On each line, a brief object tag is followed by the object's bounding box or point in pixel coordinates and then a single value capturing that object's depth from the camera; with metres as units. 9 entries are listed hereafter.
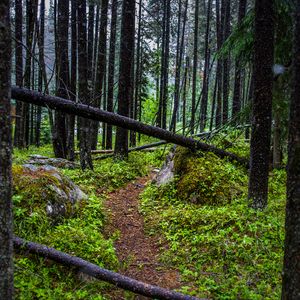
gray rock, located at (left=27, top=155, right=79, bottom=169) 10.57
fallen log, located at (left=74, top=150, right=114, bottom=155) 15.31
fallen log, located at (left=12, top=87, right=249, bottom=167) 6.51
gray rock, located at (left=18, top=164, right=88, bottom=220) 5.63
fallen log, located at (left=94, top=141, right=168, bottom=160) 13.62
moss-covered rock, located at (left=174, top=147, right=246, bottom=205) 7.20
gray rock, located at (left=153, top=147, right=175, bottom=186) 8.47
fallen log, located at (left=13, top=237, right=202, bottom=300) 3.95
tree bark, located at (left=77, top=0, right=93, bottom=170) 9.70
